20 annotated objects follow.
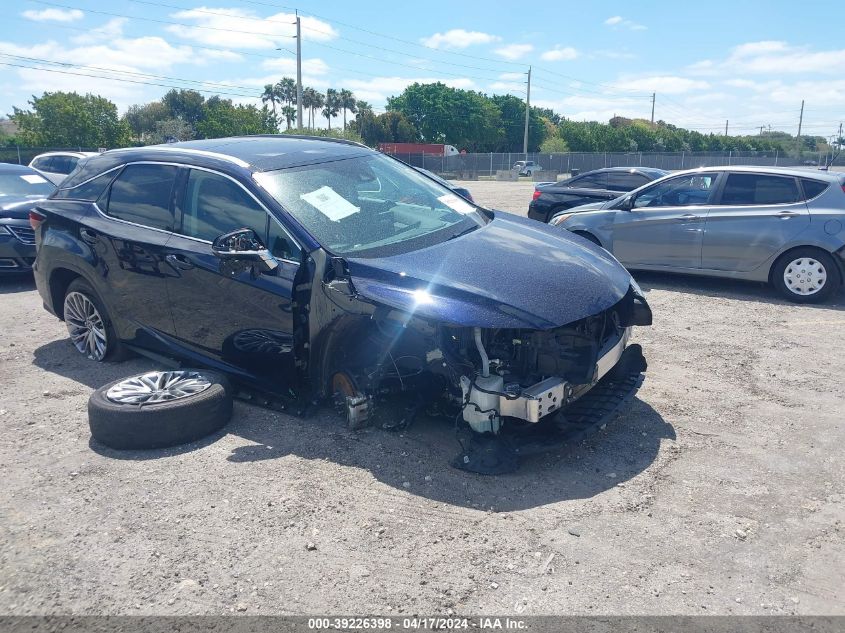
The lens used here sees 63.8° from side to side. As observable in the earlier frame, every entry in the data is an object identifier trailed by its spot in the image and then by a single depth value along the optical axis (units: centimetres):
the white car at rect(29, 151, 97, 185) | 1836
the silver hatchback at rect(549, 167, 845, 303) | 768
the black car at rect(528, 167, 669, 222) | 1259
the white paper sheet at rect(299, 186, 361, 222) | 448
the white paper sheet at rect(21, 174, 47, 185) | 1043
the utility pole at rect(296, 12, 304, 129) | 4603
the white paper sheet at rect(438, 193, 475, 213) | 533
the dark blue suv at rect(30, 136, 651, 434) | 380
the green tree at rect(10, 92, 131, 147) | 4938
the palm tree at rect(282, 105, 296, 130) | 10306
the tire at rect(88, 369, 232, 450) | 423
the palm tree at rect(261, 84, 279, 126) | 10762
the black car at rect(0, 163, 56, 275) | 898
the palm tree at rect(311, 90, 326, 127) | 11062
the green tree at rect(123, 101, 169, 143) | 8844
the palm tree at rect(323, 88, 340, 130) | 11169
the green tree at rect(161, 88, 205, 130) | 9131
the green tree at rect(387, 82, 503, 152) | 8850
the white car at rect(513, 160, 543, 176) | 5814
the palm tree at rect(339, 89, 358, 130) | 11188
